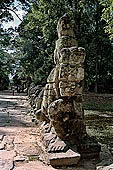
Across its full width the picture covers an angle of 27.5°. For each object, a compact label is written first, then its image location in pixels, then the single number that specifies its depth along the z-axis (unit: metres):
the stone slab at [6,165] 2.82
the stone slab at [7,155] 3.17
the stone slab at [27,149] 3.42
